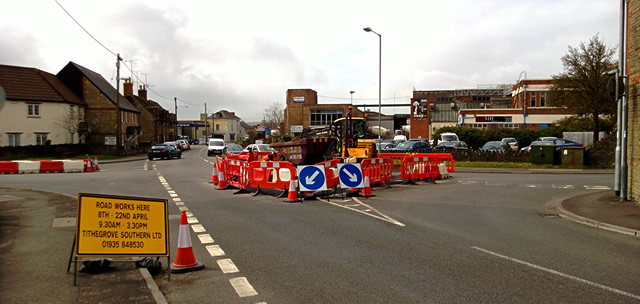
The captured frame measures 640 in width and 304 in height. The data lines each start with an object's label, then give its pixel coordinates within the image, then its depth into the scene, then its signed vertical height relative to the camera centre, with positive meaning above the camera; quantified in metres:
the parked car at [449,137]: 46.69 +0.39
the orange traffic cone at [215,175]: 19.00 -1.38
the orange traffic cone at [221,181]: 17.48 -1.47
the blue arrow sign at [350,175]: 14.74 -1.07
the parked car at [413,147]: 35.56 -0.46
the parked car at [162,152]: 42.44 -1.02
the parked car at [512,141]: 42.91 +0.01
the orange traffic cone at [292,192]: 13.70 -1.47
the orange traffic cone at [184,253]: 6.58 -1.54
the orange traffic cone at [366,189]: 14.80 -1.49
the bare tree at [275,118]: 110.08 +5.23
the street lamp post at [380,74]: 36.29 +5.11
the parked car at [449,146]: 35.24 -0.39
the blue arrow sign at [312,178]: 14.13 -1.10
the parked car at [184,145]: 68.44 -0.63
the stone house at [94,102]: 55.25 +4.38
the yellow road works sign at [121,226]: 5.73 -1.08
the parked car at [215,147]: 49.56 -0.67
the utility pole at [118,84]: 42.06 +4.97
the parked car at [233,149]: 39.28 -0.71
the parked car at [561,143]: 31.25 -0.12
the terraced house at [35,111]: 44.06 +2.81
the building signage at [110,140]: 46.41 +0.03
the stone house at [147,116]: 74.38 +3.87
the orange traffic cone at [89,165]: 28.23 -1.46
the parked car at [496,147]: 33.84 -0.43
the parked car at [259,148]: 35.78 -0.55
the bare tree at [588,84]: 35.72 +4.31
